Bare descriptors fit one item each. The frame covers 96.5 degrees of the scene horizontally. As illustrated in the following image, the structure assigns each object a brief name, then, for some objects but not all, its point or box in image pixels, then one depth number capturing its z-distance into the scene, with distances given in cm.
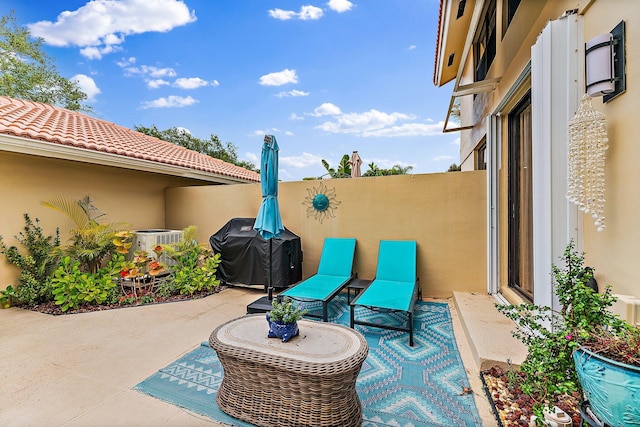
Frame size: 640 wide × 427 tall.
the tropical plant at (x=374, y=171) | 1113
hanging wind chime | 224
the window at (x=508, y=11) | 458
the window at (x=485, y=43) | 592
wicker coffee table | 232
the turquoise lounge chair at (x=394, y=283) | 432
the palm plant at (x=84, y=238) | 603
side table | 558
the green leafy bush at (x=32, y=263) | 555
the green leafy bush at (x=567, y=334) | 176
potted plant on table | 274
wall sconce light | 215
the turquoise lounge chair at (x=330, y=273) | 508
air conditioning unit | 689
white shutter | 267
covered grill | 622
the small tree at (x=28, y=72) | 1555
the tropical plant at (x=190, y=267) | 642
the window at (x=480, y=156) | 703
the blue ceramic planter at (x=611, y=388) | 139
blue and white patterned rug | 260
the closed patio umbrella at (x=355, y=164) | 779
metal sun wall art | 680
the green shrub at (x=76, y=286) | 547
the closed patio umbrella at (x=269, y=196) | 515
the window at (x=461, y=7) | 577
